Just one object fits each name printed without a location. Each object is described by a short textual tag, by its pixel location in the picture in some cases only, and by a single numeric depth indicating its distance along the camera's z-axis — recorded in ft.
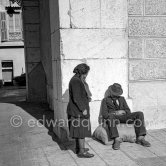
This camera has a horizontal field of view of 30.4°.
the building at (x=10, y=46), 83.25
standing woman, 16.31
